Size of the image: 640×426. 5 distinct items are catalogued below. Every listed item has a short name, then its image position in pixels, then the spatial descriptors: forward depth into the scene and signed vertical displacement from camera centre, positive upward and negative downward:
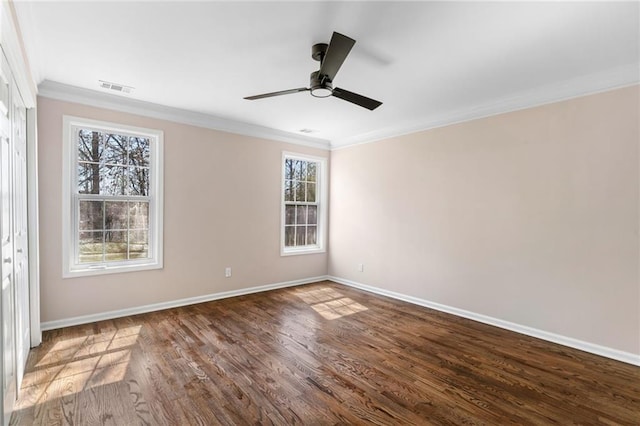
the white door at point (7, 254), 1.72 -0.31
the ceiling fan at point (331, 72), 2.09 +1.04
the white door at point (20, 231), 2.23 -0.21
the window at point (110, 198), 3.47 +0.09
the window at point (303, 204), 5.37 +0.05
